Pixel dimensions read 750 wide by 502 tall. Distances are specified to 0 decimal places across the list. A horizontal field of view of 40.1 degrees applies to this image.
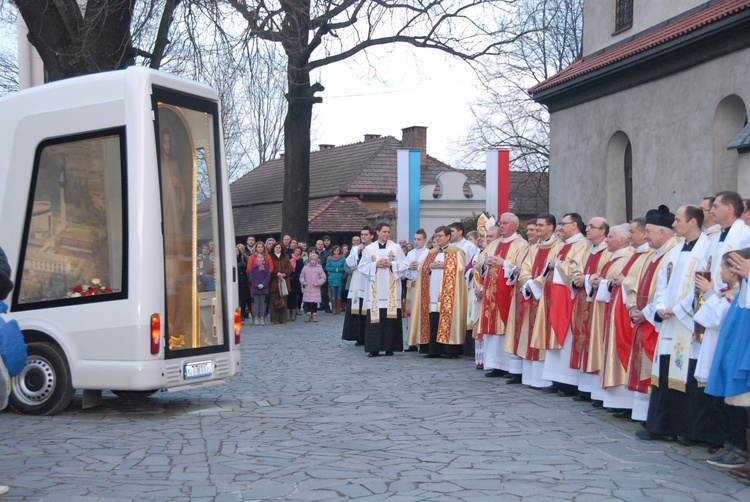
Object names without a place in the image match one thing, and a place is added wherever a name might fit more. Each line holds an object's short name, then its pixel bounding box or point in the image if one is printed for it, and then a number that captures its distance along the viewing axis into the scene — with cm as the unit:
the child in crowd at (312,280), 2411
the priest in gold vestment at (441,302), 1602
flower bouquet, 998
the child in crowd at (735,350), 693
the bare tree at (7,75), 3784
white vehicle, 980
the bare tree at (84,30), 1722
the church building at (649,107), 1983
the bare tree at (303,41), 1819
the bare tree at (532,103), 4512
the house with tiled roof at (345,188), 4362
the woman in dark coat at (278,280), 2325
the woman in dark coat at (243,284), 2414
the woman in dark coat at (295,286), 2450
